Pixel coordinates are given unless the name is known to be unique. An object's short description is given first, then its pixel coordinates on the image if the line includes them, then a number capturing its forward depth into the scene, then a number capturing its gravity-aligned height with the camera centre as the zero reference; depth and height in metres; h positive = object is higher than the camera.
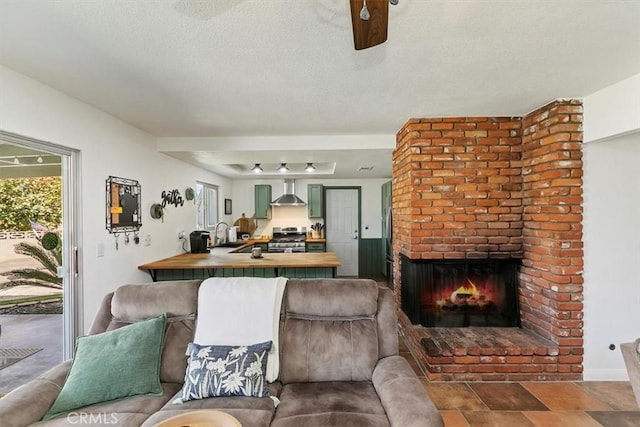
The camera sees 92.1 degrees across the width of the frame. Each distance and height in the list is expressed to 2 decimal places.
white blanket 1.74 -0.59
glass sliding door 2.28 -0.05
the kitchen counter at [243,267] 3.35 -0.58
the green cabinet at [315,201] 6.28 +0.23
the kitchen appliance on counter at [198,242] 4.37 -0.41
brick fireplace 2.52 -0.11
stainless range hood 6.13 +0.29
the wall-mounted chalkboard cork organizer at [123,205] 2.88 +0.09
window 5.13 +0.13
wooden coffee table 1.16 -0.79
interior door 6.50 -0.29
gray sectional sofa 1.38 -0.84
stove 5.81 -0.58
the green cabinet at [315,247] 5.88 -0.66
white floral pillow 1.55 -0.82
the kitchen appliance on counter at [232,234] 5.78 -0.40
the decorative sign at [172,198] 3.83 +0.21
